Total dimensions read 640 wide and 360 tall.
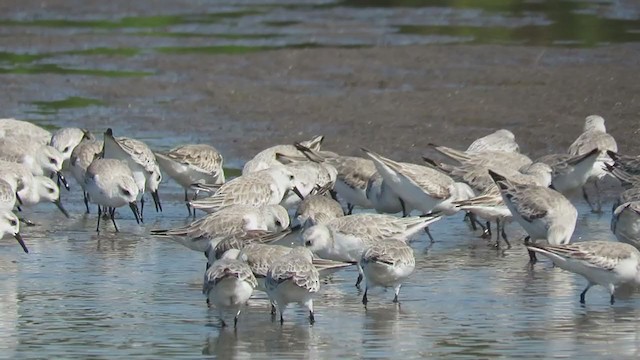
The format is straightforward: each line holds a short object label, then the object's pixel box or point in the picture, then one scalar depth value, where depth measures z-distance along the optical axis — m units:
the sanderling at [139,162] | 17.08
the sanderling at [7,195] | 15.50
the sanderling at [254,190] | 15.05
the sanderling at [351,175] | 16.75
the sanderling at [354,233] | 12.97
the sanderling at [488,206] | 14.84
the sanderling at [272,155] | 17.30
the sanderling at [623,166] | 15.86
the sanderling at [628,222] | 13.48
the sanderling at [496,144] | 18.03
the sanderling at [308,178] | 16.25
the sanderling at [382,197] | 16.11
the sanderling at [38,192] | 16.56
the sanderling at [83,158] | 17.53
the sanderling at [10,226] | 14.14
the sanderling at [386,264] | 12.01
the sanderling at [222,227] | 13.41
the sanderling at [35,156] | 18.06
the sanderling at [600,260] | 12.11
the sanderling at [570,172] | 16.14
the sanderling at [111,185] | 16.12
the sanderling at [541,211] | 13.98
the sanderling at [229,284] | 11.08
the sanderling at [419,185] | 15.56
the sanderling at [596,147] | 17.09
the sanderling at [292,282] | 11.17
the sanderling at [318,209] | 14.18
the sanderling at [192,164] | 17.38
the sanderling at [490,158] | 16.73
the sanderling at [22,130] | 19.28
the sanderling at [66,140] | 18.94
